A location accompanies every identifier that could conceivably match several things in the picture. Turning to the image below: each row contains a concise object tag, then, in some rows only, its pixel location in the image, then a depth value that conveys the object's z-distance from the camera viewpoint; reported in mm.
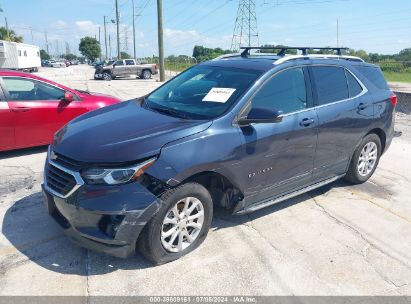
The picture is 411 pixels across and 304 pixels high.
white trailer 42500
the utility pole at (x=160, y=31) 25394
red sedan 6141
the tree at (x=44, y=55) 133850
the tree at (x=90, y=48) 111875
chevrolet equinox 3158
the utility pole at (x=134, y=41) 59422
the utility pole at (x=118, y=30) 54312
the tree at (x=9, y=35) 73712
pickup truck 31422
